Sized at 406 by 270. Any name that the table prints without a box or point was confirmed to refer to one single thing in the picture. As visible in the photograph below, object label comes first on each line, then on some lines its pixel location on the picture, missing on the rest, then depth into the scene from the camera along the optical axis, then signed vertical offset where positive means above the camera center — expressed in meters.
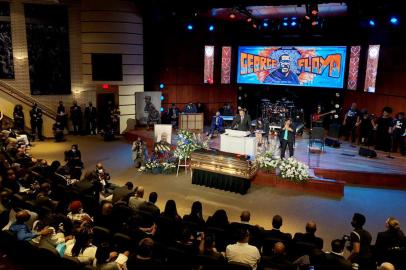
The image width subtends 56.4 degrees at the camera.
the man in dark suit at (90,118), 16.59 -1.77
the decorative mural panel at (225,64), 18.84 +0.89
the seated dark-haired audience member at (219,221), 6.11 -2.26
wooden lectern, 15.55 -1.64
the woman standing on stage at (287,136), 11.14 -1.53
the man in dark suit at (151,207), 6.46 -2.19
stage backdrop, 16.22 +0.87
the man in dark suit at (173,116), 16.95 -1.58
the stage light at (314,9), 12.24 +2.44
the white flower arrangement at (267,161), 10.48 -2.15
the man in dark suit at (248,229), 5.79 -2.28
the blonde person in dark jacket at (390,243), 5.43 -2.26
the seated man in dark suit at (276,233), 5.71 -2.27
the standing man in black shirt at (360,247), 5.03 -2.30
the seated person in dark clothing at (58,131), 15.55 -2.22
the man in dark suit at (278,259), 4.88 -2.26
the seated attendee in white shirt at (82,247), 5.12 -2.31
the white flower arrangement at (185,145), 11.23 -1.89
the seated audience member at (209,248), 5.11 -2.25
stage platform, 10.69 -2.36
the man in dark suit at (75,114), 16.50 -1.60
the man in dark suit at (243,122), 12.26 -1.26
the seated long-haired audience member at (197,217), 6.02 -2.25
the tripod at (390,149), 12.41 -2.05
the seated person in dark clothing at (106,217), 6.07 -2.24
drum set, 16.42 -1.22
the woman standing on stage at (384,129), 12.80 -1.40
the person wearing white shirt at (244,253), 5.12 -2.29
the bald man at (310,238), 5.66 -2.28
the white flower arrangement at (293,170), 10.05 -2.28
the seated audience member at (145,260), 4.56 -2.18
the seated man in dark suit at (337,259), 4.87 -2.26
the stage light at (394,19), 12.51 +2.25
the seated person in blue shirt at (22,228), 5.52 -2.25
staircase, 15.59 -1.20
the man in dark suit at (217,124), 15.39 -1.72
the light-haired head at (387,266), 4.38 -2.06
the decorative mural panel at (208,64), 18.64 +0.86
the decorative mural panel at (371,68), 14.64 +0.74
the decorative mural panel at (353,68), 15.51 +0.76
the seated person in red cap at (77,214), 6.09 -2.23
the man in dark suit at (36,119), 15.47 -1.76
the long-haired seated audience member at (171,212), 6.25 -2.21
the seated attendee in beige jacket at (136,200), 6.83 -2.18
